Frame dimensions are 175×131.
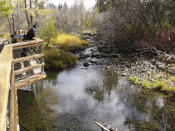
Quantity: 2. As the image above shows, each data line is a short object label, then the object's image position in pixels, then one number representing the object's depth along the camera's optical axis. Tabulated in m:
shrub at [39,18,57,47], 15.69
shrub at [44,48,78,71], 13.11
